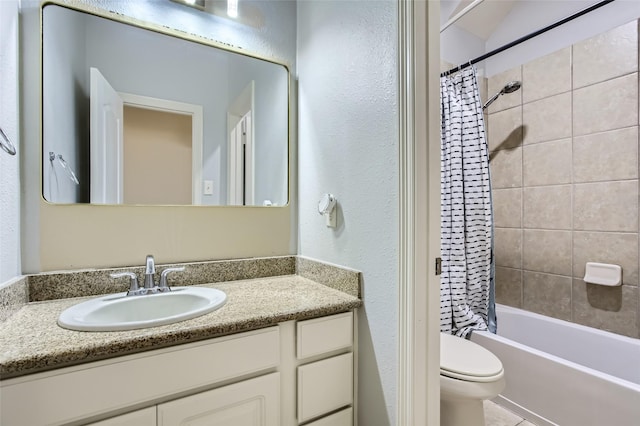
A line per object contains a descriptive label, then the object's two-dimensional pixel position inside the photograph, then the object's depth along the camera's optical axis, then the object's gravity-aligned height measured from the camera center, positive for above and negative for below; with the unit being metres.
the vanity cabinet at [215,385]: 0.69 -0.46
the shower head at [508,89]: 2.21 +0.89
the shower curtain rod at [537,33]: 1.80 +1.14
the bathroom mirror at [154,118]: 1.13 +0.40
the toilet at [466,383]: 1.18 -0.67
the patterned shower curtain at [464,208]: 1.86 +0.02
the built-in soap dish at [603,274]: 1.80 -0.39
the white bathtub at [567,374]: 1.32 -0.84
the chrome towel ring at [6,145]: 0.85 +0.19
